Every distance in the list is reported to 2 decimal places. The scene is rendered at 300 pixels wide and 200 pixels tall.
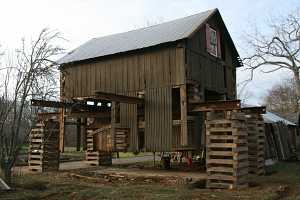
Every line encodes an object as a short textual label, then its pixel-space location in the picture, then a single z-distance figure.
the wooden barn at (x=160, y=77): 18.11
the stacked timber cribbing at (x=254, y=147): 17.94
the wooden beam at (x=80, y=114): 21.54
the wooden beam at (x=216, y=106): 15.89
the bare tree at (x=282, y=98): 64.32
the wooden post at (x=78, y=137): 24.09
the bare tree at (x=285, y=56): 34.88
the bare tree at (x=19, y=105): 12.36
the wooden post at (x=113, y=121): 18.64
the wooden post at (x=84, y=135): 23.22
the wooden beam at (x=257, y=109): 18.05
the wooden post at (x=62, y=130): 21.00
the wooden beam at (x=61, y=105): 14.83
